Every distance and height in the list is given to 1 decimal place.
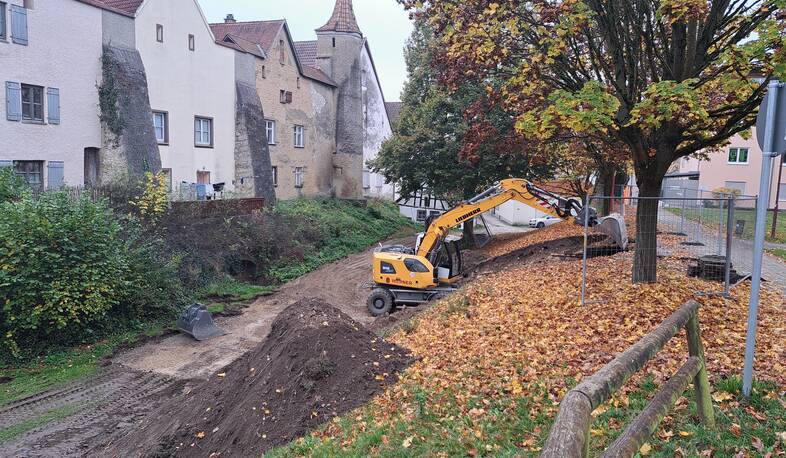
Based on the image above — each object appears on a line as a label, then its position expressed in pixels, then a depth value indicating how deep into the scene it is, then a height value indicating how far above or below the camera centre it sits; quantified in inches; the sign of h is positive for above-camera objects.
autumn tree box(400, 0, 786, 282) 334.0 +90.7
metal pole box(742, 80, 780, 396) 186.1 -5.1
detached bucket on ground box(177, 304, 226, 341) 676.7 -172.1
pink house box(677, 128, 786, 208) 1672.7 +83.3
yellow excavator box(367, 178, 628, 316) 705.6 -90.0
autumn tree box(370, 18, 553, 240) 1061.8 +62.5
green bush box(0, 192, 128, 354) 575.2 -97.7
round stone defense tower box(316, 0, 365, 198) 1691.7 +314.0
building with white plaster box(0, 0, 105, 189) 806.5 +132.4
